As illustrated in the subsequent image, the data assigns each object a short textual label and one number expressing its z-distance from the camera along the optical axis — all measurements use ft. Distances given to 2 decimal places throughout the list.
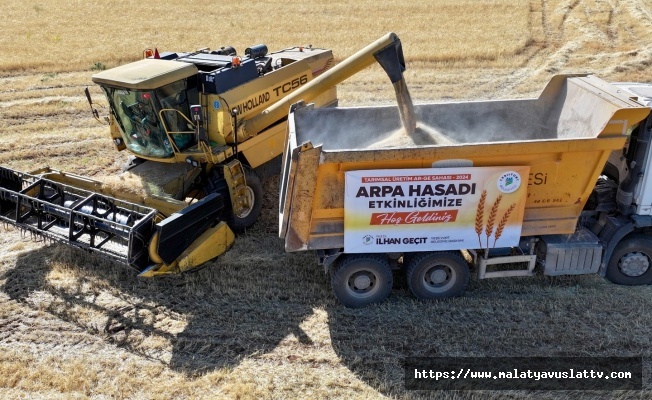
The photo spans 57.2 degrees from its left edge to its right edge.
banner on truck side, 20.15
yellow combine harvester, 22.67
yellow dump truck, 19.99
